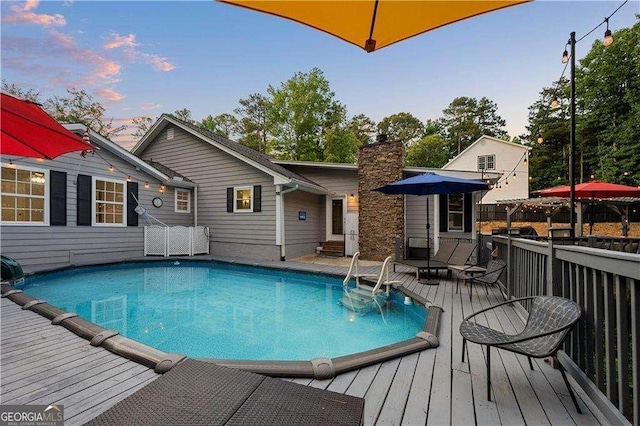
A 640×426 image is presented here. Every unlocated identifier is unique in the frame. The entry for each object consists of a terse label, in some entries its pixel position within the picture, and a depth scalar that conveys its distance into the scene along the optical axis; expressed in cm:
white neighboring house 1873
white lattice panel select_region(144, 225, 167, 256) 1056
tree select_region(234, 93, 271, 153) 2555
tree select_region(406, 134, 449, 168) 2759
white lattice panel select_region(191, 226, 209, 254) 1104
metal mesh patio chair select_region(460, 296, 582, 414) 205
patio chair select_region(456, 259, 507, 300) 488
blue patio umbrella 598
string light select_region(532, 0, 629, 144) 491
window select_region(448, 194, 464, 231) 995
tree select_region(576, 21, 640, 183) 1742
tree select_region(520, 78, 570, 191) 2336
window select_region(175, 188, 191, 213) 1181
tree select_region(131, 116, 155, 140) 2355
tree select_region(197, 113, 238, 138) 2597
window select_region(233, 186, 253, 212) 1098
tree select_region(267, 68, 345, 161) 2211
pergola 1066
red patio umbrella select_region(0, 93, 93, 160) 245
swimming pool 407
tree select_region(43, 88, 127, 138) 1972
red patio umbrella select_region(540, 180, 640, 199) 676
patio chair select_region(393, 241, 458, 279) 672
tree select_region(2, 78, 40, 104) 1734
